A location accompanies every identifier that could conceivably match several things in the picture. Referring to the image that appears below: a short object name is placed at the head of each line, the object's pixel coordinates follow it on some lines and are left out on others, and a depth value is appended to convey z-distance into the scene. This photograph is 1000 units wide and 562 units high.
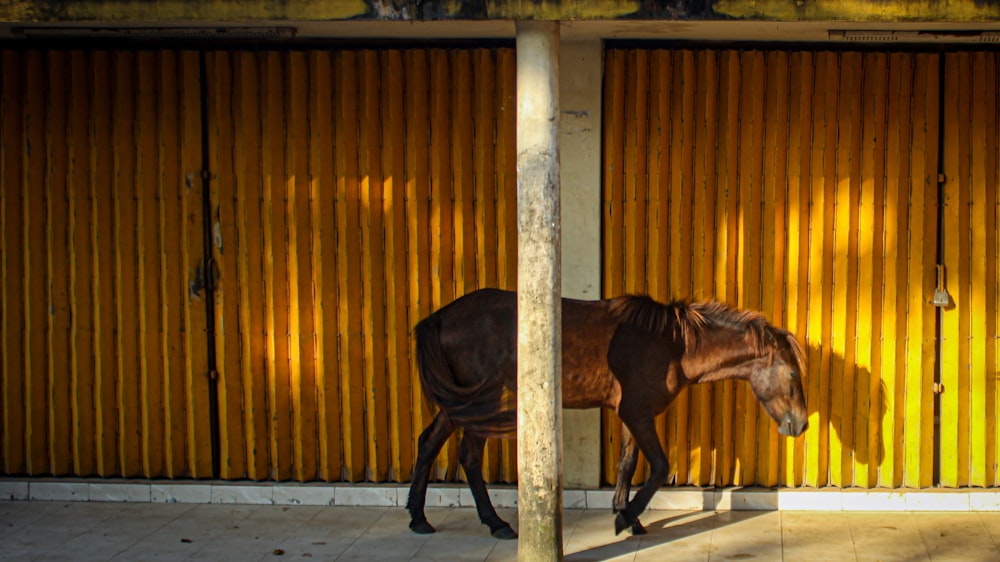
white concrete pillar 7.32
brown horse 8.33
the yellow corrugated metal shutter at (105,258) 9.40
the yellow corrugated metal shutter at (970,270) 8.94
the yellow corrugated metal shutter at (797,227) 8.98
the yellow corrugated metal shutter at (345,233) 9.22
